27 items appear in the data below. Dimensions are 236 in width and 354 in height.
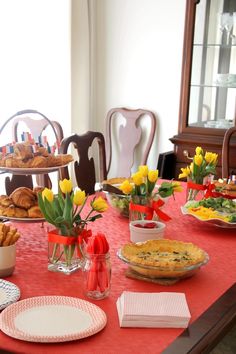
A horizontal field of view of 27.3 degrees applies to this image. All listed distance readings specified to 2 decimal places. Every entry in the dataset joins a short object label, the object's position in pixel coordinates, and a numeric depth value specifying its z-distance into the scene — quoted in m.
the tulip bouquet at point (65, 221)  1.29
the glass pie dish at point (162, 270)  1.24
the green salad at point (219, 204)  1.82
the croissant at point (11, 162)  1.55
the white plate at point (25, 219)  1.48
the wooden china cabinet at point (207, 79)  3.19
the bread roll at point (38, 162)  1.56
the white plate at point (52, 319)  0.97
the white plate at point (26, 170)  1.54
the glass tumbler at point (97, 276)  1.16
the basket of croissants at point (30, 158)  1.56
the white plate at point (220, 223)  1.71
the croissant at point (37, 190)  1.56
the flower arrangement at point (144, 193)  1.64
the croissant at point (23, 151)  1.57
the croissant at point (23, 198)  1.50
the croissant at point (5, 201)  1.51
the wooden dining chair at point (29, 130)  2.09
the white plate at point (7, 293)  1.10
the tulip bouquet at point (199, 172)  1.99
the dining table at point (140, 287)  0.96
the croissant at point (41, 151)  1.63
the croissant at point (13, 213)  1.49
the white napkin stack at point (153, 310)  1.03
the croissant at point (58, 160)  1.61
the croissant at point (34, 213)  1.49
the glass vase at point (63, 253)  1.28
